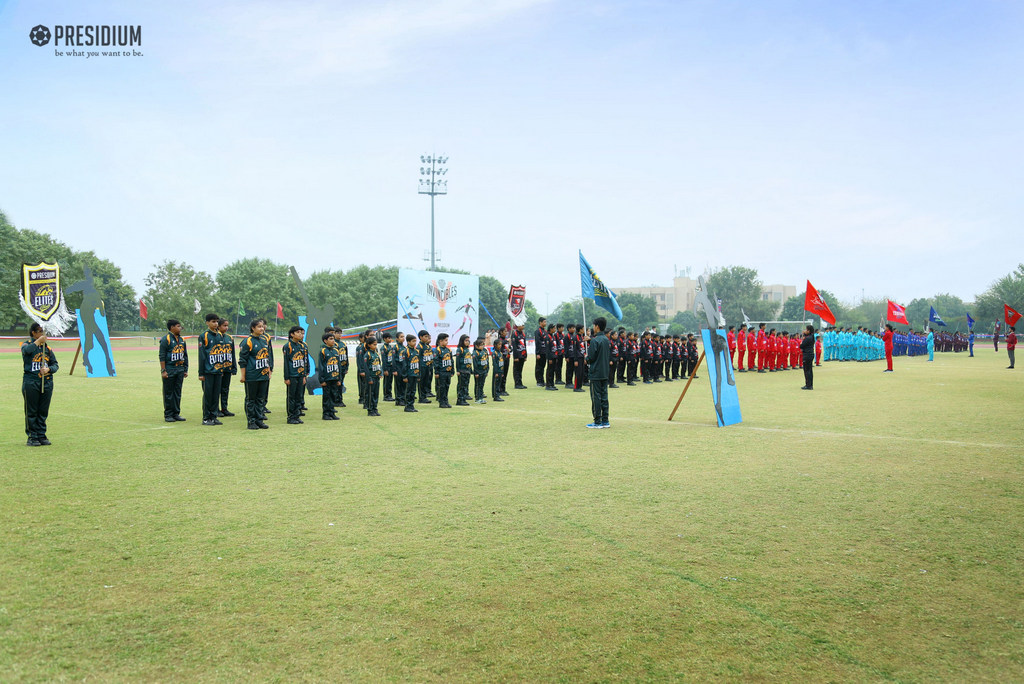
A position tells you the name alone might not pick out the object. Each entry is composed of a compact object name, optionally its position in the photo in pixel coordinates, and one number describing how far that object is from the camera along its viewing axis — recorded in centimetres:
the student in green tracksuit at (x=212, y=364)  1152
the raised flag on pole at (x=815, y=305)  2156
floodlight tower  5378
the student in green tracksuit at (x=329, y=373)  1244
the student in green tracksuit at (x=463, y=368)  1523
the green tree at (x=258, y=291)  6462
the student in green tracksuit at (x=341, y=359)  1340
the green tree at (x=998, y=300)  7650
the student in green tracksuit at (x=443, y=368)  1452
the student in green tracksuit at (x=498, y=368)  1614
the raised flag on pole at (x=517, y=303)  2477
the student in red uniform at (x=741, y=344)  2669
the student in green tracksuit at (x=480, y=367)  1538
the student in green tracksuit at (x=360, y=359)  1312
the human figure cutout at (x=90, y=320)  2083
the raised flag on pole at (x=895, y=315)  3925
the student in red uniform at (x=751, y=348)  2728
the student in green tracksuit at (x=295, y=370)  1174
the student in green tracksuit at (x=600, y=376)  1109
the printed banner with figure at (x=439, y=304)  1983
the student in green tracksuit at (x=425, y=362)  1501
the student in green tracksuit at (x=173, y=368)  1180
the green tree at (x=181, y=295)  6372
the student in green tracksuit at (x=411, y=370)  1401
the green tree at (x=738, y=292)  10294
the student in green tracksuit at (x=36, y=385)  927
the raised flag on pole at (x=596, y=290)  1831
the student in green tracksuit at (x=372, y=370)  1306
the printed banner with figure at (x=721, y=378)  1130
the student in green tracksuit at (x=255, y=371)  1095
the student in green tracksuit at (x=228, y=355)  1203
